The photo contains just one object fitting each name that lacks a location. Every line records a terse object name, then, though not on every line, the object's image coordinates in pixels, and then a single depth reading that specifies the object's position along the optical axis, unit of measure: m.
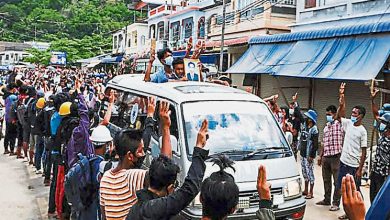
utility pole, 18.40
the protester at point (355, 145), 6.64
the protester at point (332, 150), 7.16
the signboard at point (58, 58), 48.69
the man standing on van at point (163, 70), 6.89
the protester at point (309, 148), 7.64
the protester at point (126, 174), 3.19
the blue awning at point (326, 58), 10.92
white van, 4.91
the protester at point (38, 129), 9.09
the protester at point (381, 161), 5.66
